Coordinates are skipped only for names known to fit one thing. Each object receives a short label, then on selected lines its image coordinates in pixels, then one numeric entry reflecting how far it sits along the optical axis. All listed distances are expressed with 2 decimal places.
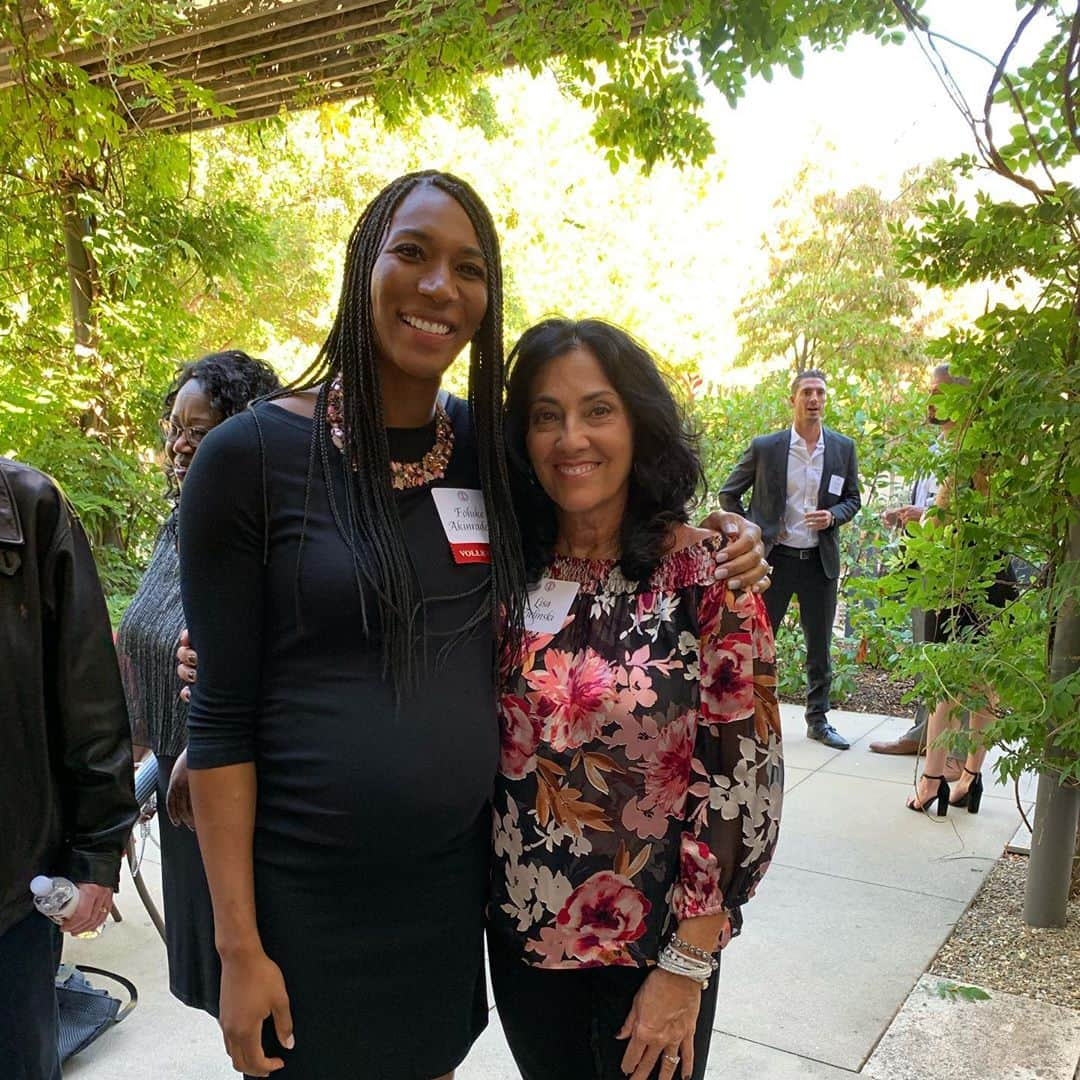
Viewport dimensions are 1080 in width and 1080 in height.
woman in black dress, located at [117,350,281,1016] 1.99
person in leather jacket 1.51
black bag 2.67
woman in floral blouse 1.47
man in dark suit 5.70
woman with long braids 1.32
